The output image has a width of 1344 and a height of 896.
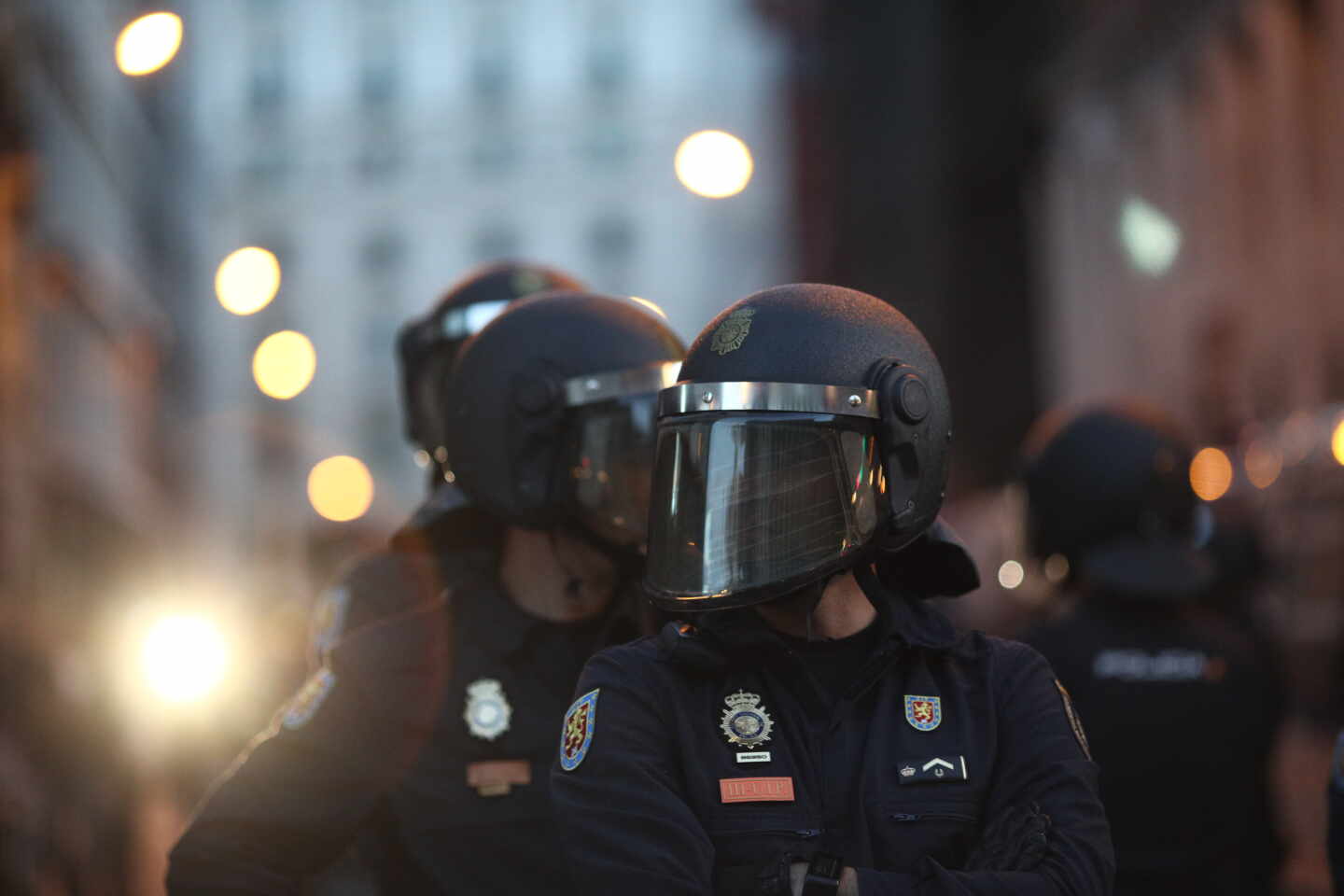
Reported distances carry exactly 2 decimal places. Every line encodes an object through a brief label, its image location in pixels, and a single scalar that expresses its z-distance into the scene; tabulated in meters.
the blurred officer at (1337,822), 6.66
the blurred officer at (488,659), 7.05
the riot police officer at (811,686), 5.27
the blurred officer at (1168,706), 9.20
